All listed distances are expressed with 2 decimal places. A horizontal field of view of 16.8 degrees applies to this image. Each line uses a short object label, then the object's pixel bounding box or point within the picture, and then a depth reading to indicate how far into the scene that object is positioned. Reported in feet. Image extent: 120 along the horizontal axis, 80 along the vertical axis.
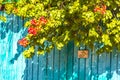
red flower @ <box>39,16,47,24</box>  23.13
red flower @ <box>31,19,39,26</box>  23.17
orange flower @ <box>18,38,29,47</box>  24.64
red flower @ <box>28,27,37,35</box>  23.43
